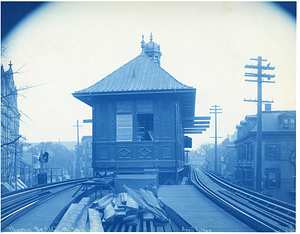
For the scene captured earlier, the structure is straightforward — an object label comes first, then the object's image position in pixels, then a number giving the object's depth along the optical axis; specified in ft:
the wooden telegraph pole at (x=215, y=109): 153.66
